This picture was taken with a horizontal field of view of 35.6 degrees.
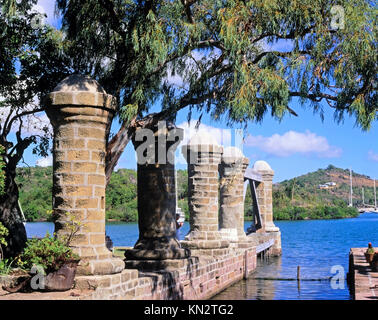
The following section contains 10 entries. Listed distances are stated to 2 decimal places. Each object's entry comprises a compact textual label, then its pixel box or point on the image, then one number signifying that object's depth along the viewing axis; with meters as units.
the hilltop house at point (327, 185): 149.30
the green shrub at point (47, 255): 7.77
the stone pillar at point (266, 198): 26.06
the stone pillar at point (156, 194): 11.61
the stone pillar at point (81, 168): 8.23
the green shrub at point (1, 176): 10.35
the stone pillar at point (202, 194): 15.50
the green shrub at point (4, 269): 9.30
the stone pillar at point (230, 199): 18.66
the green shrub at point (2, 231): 9.35
